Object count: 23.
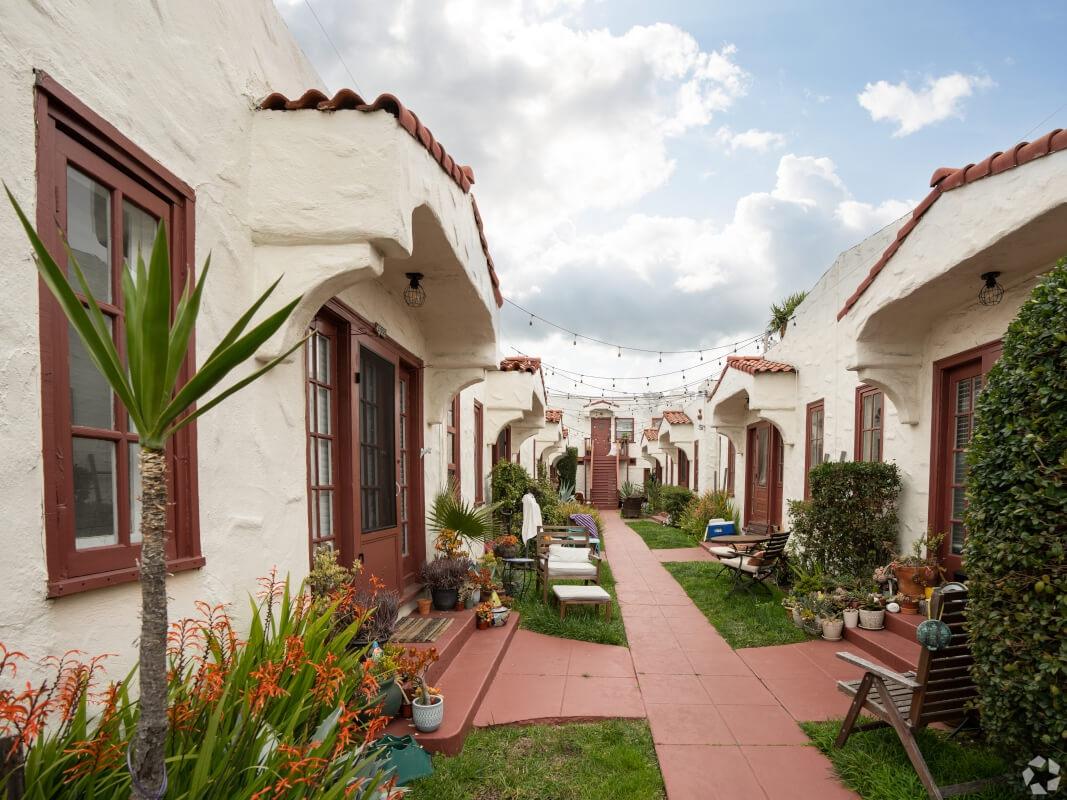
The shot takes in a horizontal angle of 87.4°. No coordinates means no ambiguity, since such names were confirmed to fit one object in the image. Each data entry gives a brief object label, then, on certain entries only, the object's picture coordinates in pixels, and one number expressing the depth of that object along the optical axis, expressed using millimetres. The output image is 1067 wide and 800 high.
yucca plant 1073
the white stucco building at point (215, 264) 1653
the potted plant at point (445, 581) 5348
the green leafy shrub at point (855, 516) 5863
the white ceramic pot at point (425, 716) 3271
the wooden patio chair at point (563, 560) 6805
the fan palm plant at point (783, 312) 10906
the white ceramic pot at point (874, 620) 5242
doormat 4359
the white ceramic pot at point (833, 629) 5324
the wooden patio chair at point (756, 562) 6844
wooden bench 6027
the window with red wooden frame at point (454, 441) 7465
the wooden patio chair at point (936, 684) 2982
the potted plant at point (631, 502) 19297
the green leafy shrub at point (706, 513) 12164
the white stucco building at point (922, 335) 3648
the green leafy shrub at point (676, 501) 16109
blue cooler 10664
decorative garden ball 2914
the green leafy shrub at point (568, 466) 26891
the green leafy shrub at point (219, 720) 1438
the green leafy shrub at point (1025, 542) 2355
